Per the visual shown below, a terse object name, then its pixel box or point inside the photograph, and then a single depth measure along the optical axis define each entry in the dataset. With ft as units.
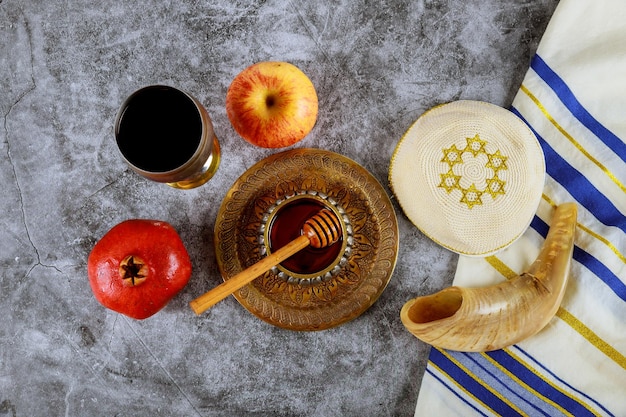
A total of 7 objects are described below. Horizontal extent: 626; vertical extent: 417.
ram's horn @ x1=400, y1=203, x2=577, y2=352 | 2.69
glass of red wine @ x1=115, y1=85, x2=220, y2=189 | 2.52
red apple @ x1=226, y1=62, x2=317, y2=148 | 2.65
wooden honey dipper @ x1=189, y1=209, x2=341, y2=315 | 2.54
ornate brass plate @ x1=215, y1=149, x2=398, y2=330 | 2.85
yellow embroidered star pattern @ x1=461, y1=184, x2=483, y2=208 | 2.93
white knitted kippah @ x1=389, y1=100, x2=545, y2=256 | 2.90
